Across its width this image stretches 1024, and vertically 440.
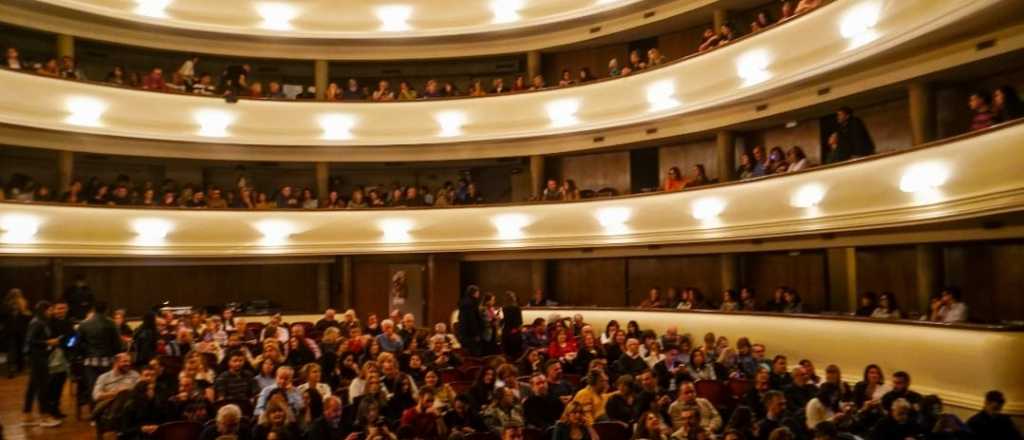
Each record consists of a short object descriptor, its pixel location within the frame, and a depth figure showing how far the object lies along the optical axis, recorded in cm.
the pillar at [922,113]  1298
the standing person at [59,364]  1101
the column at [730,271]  1712
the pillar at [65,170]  1800
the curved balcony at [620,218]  1097
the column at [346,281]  2089
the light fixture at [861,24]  1298
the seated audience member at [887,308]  1292
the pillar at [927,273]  1319
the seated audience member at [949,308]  1147
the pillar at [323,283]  2148
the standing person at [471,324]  1297
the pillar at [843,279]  1520
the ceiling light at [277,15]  2097
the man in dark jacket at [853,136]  1373
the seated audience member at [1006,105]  1077
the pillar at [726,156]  1735
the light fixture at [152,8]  1942
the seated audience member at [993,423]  834
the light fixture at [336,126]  2088
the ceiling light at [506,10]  2128
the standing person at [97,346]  1083
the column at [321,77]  2161
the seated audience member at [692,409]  852
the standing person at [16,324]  1395
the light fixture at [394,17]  2167
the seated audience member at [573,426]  763
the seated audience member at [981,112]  1104
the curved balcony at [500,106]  1388
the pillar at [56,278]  1759
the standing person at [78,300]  1633
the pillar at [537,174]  2098
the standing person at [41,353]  1100
